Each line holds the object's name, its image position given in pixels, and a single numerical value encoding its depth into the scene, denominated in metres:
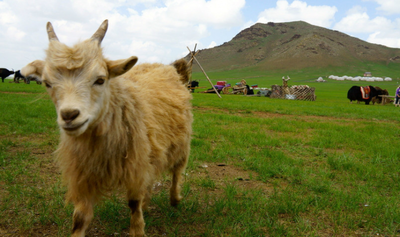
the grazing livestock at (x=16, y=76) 36.59
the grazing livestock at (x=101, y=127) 2.42
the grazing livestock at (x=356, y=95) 26.89
